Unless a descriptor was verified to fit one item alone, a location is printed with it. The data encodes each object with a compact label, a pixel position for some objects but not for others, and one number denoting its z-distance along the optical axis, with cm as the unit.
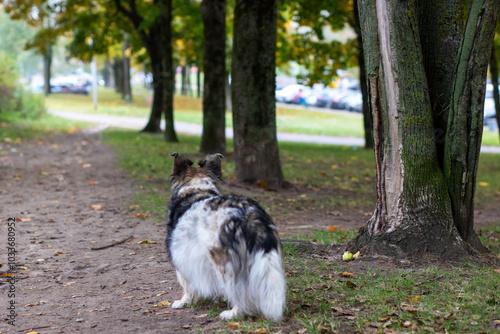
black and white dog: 380
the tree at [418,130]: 534
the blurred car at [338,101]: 4750
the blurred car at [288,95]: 4828
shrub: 2695
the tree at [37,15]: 2422
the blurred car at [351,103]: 4684
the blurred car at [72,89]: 5403
